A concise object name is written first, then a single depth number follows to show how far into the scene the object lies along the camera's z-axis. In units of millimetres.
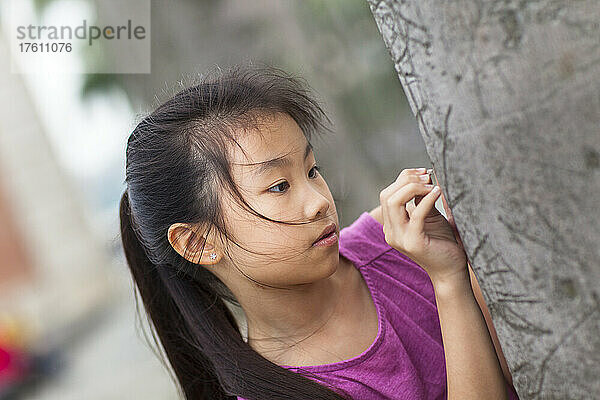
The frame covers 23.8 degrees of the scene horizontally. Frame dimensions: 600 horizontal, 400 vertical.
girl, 1220
